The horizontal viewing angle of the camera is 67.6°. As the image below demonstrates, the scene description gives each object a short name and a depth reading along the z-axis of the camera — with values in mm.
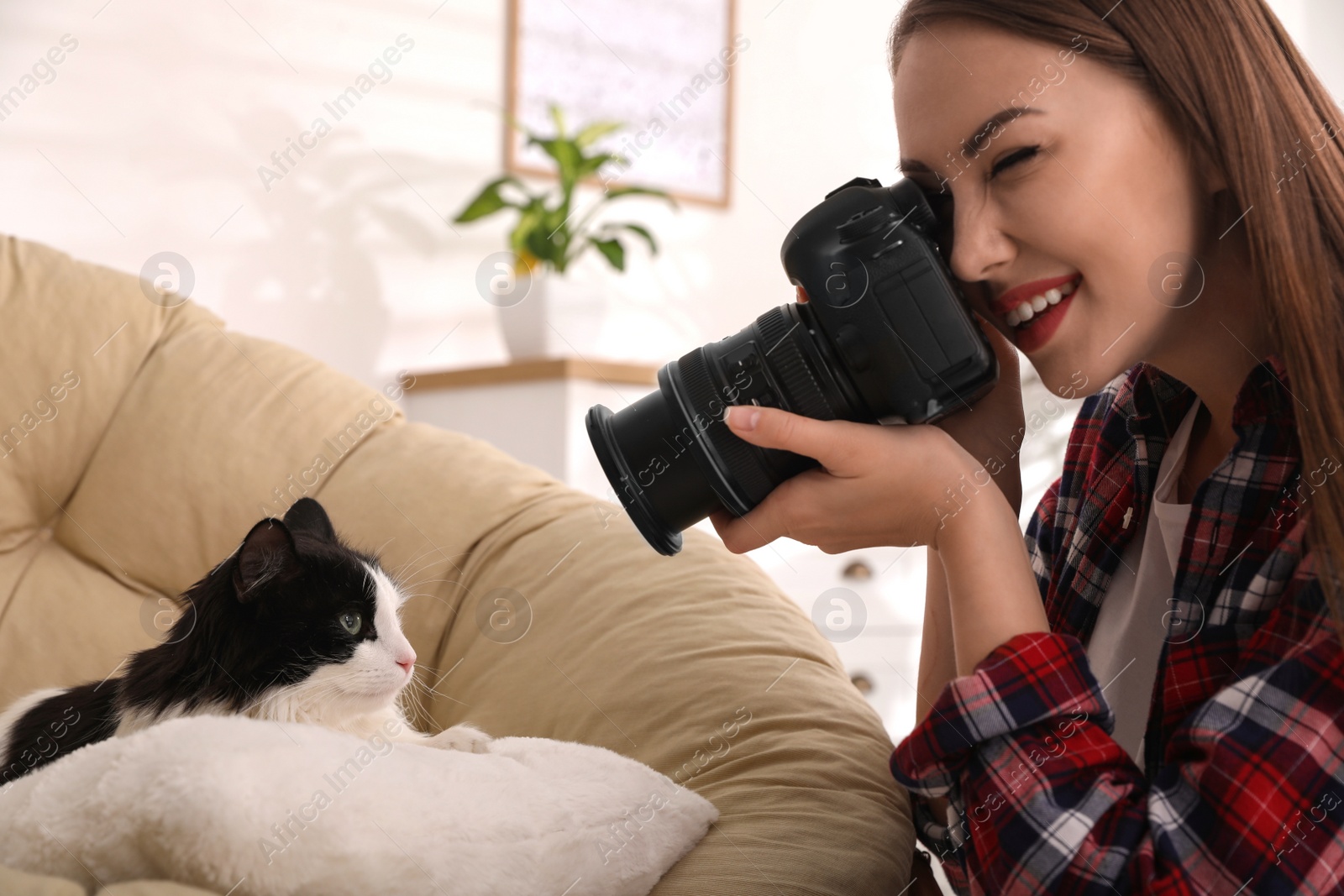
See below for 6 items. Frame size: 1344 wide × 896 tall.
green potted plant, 1973
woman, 543
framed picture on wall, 2289
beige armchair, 750
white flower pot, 1959
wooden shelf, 1820
